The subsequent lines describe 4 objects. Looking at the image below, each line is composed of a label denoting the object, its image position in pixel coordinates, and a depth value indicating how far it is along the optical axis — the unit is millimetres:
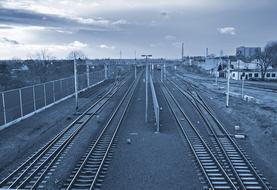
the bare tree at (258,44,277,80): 74125
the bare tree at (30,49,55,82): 53544
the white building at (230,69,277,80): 76375
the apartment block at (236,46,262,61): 177038
